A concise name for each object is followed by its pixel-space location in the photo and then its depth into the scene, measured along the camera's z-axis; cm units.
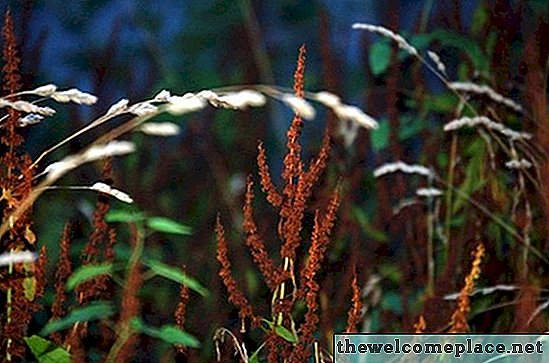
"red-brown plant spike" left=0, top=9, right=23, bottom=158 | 257
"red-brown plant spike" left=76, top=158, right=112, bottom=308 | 264
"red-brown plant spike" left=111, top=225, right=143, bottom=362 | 246
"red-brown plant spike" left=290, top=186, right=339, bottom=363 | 254
